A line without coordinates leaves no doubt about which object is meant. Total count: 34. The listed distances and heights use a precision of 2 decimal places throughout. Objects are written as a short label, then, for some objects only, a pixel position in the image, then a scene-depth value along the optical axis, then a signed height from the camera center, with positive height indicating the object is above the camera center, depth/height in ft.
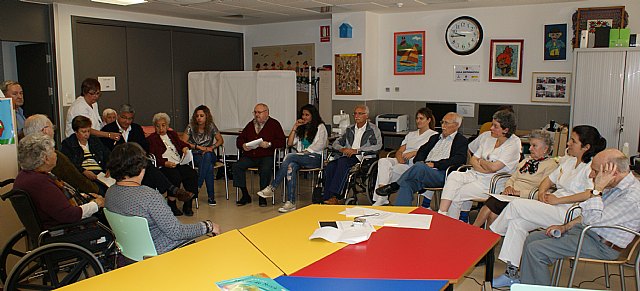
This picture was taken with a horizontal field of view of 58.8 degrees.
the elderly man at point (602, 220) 11.50 -2.80
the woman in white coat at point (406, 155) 20.11 -2.63
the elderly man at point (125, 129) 21.16 -1.86
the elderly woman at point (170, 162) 21.12 -3.04
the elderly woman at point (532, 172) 15.62 -2.51
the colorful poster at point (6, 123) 13.39 -1.03
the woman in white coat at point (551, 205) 13.41 -2.97
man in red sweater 22.54 -2.68
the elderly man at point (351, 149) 21.16 -2.56
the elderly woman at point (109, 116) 21.72 -1.37
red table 8.38 -2.79
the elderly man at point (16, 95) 18.10 -0.50
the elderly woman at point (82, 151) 17.69 -2.22
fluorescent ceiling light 21.91 +3.05
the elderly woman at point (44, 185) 11.99 -2.23
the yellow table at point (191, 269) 7.73 -2.75
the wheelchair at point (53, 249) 10.53 -3.43
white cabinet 21.38 -0.40
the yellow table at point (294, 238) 8.89 -2.74
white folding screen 27.63 -0.67
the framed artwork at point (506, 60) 24.81 +0.96
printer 26.32 -1.88
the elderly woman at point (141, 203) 10.60 -2.30
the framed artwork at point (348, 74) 27.35 +0.35
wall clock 25.50 +2.10
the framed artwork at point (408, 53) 27.04 +1.38
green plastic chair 10.14 -2.80
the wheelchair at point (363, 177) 20.89 -3.55
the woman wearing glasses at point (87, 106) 20.74 -0.96
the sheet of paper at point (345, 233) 9.83 -2.68
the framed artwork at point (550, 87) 23.97 -0.21
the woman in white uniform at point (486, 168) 16.90 -2.60
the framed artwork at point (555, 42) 23.68 +1.69
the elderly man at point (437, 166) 18.53 -2.75
